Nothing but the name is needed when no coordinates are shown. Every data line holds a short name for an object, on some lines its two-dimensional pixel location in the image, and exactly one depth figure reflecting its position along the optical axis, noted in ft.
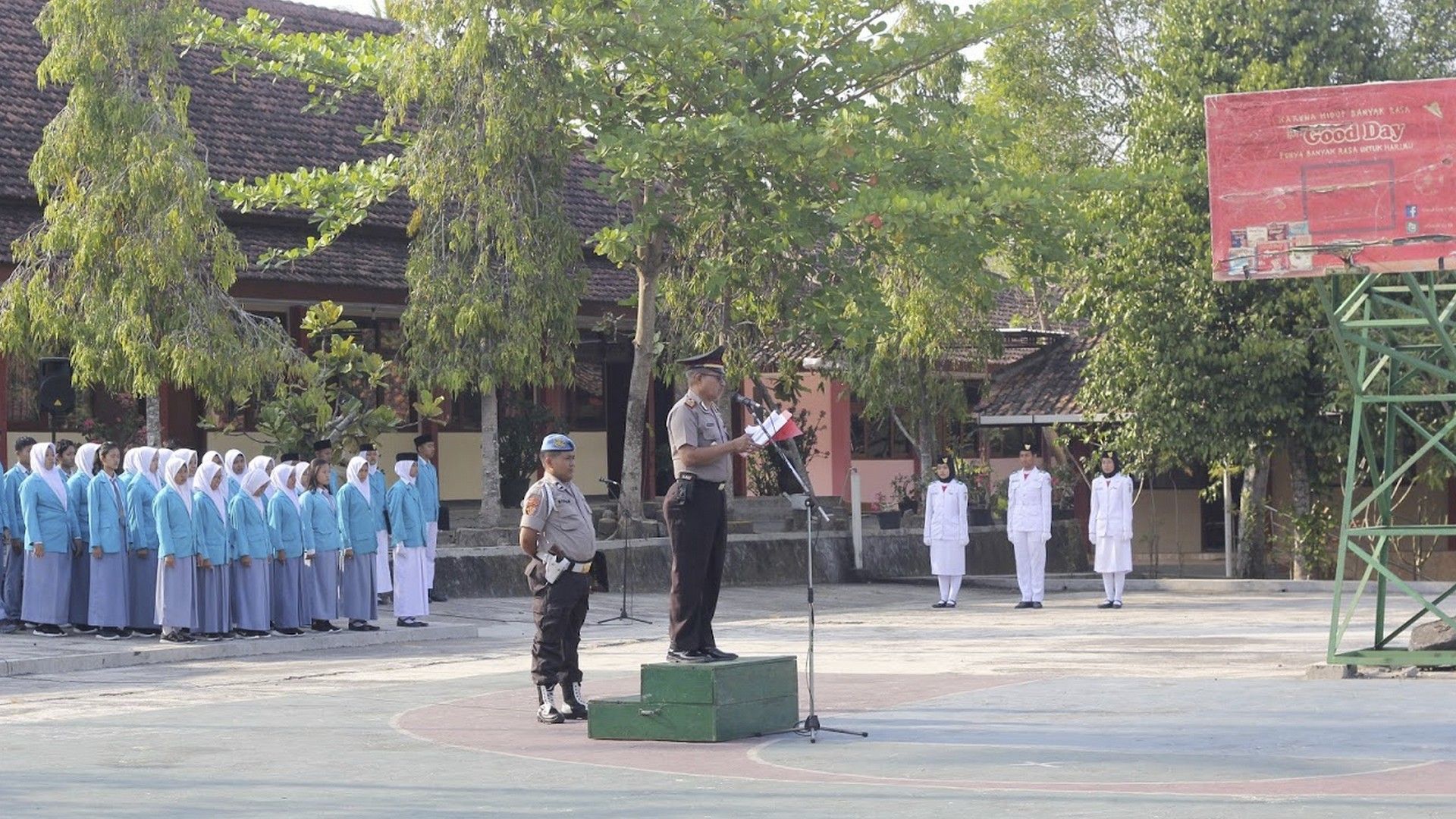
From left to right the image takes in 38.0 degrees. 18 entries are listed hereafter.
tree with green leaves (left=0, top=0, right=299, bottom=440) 70.54
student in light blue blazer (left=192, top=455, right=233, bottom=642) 61.26
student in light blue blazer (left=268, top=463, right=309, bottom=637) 64.28
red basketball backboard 47.03
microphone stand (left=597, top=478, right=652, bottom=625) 71.56
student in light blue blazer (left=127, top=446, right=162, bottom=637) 62.08
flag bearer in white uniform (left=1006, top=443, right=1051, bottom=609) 81.30
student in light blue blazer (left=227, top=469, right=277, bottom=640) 62.54
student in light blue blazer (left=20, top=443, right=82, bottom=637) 62.75
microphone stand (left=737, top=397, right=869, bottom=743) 37.01
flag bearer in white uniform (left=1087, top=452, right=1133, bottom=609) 81.00
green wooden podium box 37.40
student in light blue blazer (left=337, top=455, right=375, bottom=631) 67.26
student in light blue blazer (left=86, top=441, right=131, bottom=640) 62.23
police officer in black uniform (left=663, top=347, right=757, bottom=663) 39.83
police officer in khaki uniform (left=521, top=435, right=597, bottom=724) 40.75
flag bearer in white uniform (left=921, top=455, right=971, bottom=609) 82.48
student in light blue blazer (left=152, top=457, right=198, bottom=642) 60.32
